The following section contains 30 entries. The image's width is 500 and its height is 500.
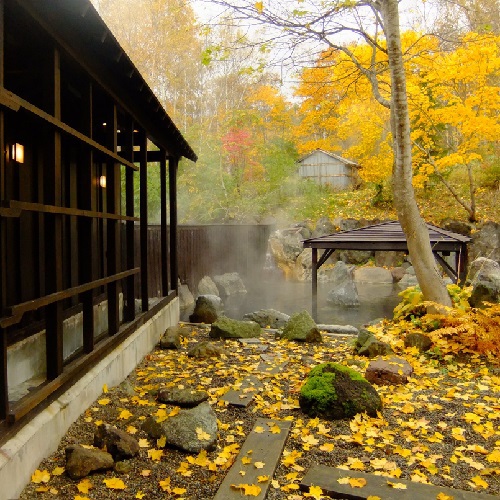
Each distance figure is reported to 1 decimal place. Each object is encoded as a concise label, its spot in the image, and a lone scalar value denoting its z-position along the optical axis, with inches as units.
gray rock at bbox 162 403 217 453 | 149.4
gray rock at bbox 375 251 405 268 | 855.7
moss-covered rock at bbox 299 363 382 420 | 179.9
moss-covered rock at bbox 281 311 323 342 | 312.7
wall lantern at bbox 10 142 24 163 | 207.8
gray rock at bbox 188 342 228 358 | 261.7
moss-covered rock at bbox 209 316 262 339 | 315.6
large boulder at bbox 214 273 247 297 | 720.3
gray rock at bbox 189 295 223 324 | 376.2
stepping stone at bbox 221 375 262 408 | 190.9
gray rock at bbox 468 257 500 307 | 318.0
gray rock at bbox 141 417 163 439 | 154.8
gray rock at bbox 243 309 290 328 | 393.4
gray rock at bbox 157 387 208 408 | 184.2
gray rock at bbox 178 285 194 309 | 575.3
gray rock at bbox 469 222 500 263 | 738.7
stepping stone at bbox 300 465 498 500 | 124.4
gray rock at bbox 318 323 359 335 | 366.3
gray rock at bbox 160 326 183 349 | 282.4
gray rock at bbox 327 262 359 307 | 617.7
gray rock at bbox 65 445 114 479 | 129.6
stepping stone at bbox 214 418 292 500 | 126.9
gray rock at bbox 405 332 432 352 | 276.1
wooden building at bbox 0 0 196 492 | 136.2
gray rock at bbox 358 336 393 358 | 271.9
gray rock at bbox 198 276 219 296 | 648.3
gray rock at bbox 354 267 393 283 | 807.1
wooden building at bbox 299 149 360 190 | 1121.4
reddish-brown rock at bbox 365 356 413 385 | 220.5
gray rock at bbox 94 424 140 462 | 140.4
